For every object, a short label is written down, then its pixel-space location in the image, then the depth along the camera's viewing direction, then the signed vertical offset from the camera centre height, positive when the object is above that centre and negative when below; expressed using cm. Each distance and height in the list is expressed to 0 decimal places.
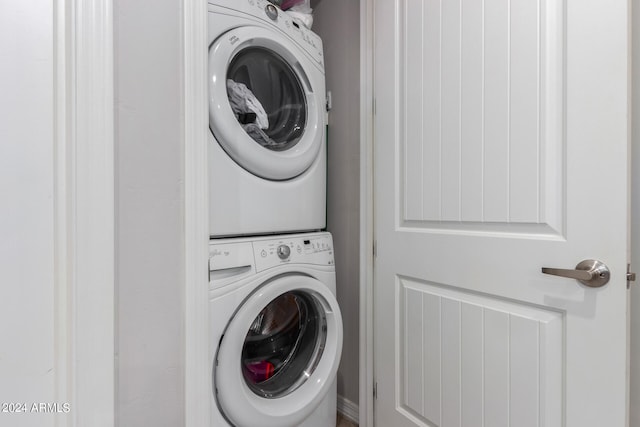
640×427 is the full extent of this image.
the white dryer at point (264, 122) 96 +31
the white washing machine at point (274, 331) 90 -40
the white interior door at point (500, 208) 75 +1
